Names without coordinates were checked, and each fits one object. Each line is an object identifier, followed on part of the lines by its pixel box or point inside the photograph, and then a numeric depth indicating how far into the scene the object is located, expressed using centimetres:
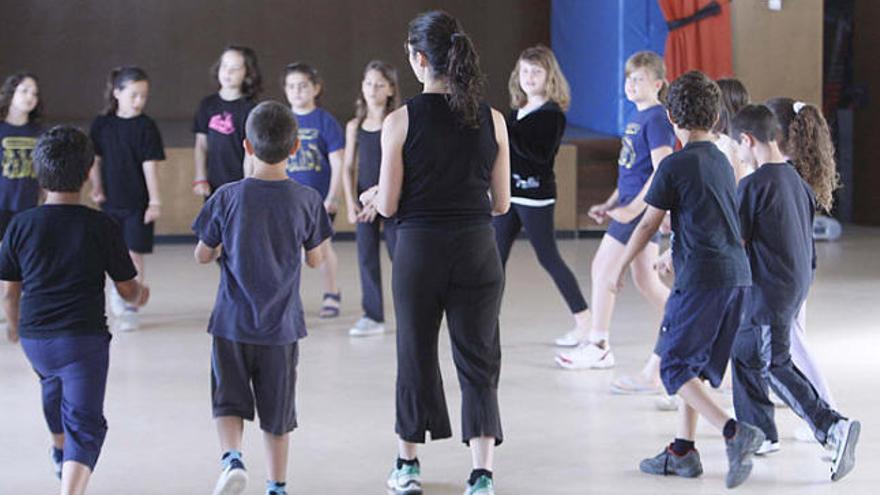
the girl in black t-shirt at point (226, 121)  1132
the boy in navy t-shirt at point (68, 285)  611
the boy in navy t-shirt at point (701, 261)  685
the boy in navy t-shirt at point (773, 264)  717
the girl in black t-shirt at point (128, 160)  1099
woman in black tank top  630
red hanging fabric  1580
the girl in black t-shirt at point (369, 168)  1065
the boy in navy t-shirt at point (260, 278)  636
